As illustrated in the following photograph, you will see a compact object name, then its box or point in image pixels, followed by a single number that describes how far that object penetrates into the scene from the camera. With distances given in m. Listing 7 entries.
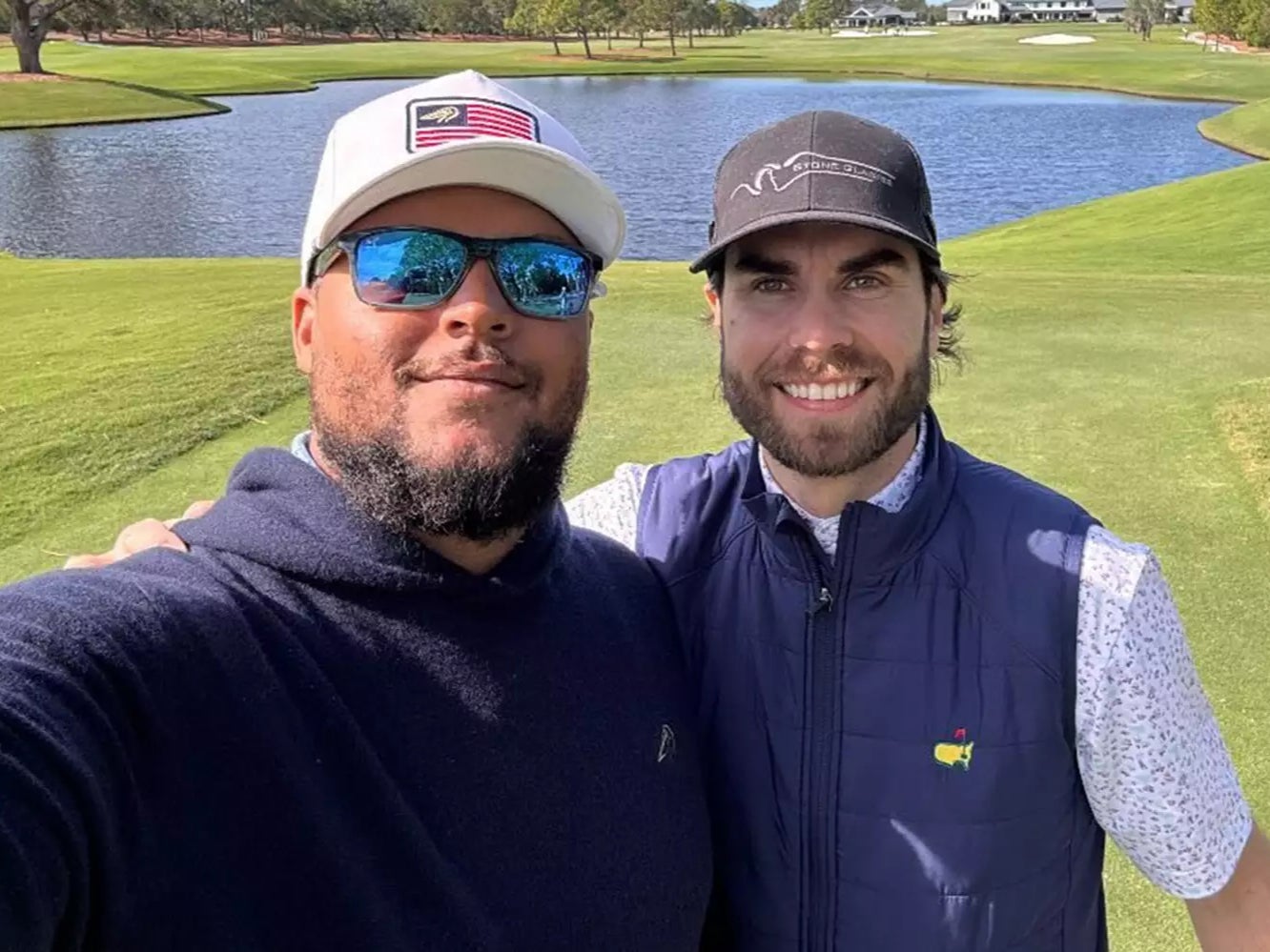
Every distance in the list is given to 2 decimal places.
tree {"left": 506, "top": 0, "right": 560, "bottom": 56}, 93.80
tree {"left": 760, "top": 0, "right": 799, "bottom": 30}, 166.23
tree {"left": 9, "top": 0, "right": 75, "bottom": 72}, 50.53
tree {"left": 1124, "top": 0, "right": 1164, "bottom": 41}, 107.20
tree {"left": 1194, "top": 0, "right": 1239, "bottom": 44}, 68.06
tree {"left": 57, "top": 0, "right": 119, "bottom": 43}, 56.34
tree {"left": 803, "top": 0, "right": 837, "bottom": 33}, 135.88
